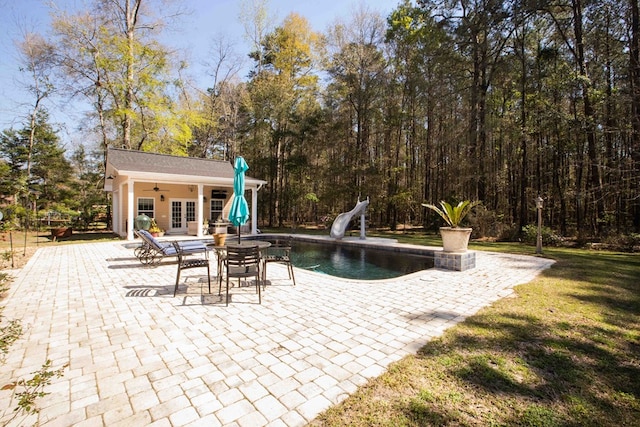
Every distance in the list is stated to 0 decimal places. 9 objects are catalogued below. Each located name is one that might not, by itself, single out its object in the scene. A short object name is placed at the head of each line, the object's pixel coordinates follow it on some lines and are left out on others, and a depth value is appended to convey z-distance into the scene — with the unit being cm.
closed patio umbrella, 567
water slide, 1239
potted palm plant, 686
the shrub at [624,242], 1015
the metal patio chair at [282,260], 540
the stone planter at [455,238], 684
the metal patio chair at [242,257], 444
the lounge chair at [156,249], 664
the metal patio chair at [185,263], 471
